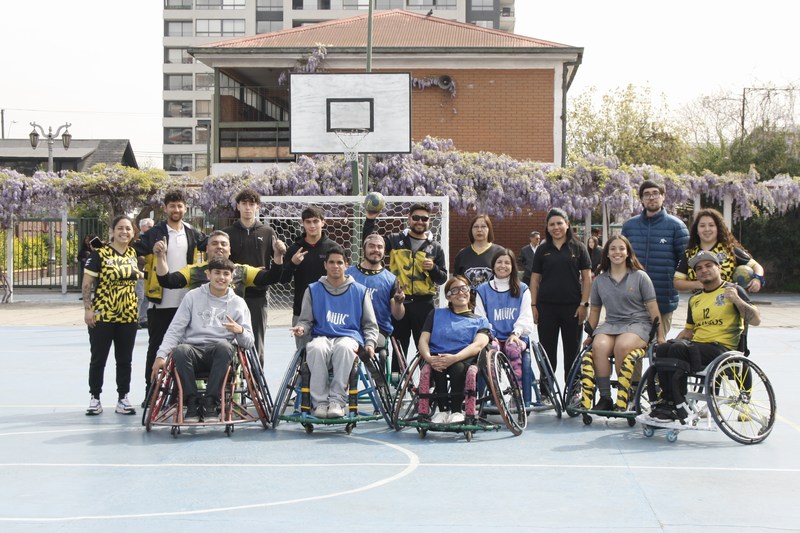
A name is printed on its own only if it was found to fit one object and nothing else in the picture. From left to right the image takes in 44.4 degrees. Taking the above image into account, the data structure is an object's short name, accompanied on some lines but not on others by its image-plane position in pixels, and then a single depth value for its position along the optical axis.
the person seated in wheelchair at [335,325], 7.06
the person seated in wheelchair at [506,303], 7.59
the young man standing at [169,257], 7.80
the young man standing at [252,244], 8.02
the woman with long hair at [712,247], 7.33
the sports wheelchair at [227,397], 6.86
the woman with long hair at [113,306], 7.84
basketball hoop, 13.70
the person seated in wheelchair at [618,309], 7.30
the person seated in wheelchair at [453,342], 6.96
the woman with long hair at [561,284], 7.91
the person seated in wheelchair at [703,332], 6.80
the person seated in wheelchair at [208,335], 6.92
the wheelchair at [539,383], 7.59
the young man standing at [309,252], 7.82
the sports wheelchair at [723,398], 6.58
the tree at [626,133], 42.34
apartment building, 61.00
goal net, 17.79
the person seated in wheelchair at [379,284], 7.75
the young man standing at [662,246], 7.75
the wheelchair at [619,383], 7.18
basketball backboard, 13.74
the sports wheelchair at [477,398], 6.85
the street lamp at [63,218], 23.66
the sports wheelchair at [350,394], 7.02
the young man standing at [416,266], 8.09
